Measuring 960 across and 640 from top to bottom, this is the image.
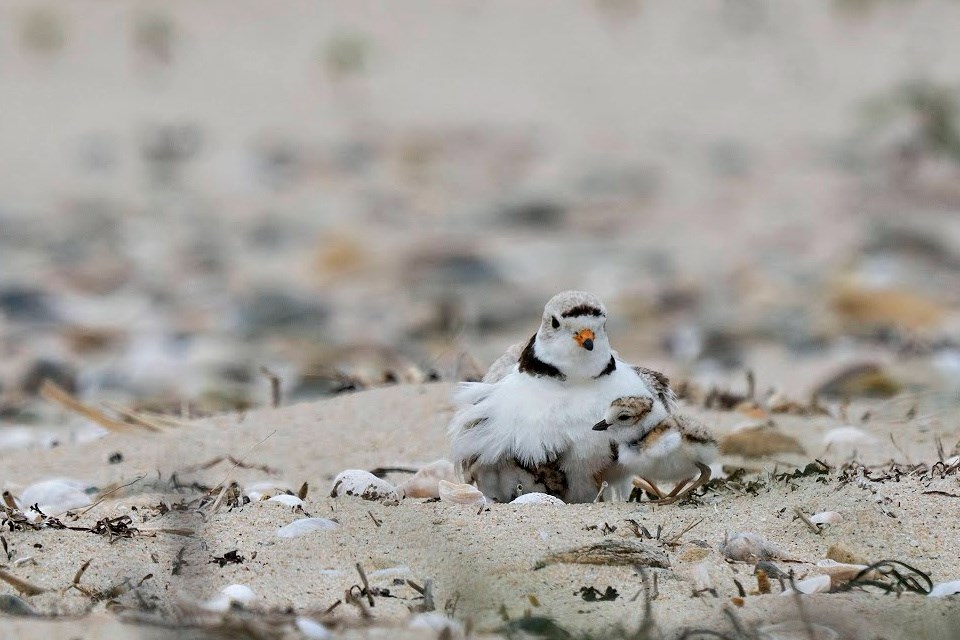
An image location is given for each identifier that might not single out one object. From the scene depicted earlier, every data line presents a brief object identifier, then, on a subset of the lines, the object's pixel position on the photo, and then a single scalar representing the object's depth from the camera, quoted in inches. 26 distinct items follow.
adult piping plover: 281.6
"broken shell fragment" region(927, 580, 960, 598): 221.8
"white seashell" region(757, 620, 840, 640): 196.4
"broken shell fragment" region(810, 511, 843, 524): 258.2
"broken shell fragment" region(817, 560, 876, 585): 231.5
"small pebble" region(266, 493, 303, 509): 272.8
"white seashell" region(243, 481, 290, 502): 294.6
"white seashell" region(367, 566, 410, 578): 232.1
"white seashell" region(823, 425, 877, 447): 362.6
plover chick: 274.7
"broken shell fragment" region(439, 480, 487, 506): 274.8
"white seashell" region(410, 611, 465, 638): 193.9
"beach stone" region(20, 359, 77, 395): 550.3
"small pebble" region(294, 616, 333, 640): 191.6
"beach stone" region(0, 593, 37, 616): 210.1
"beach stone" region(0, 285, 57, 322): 727.1
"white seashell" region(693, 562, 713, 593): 226.0
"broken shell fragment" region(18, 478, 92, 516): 303.1
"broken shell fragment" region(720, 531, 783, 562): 240.8
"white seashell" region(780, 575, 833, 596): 225.0
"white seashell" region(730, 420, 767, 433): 365.1
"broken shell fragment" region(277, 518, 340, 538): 255.1
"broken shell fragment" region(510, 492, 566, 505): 271.1
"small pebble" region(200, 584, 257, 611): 212.1
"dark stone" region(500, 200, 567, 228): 931.3
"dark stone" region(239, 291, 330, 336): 716.7
